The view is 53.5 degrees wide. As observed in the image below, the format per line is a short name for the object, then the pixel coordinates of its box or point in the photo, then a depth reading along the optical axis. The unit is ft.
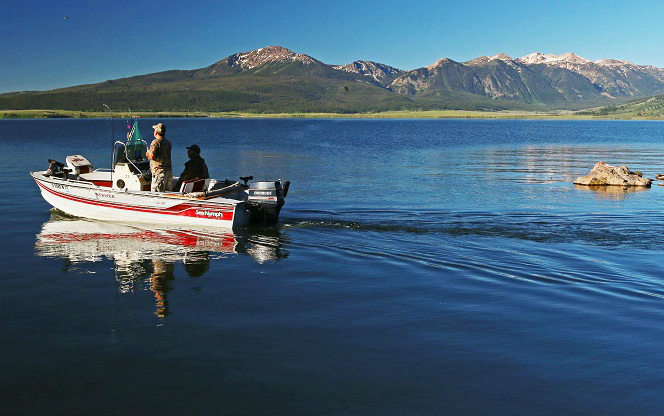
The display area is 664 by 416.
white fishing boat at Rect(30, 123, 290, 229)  67.56
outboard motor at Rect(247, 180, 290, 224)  68.03
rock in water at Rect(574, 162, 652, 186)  107.24
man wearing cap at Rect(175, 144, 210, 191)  68.64
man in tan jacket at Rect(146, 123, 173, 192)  66.74
